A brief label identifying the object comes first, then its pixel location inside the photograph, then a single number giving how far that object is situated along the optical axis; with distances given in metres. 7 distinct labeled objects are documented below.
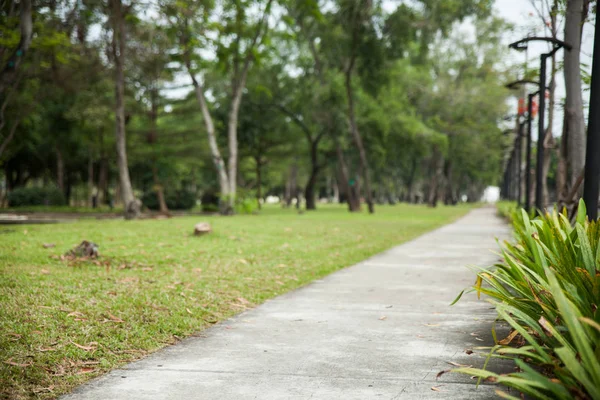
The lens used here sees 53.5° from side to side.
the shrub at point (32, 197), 39.44
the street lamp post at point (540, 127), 12.94
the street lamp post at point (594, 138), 6.72
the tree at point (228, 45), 27.45
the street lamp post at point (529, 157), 17.38
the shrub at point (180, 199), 42.31
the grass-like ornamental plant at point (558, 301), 3.03
